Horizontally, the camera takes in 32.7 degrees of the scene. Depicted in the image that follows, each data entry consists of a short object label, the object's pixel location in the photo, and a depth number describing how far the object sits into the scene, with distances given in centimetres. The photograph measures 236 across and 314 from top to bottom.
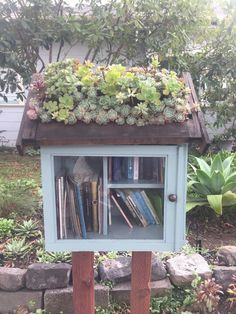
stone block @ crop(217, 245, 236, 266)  270
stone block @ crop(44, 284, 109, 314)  254
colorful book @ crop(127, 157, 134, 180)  163
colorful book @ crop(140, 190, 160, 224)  171
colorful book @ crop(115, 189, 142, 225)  168
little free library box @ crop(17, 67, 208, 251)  152
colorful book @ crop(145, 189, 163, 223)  169
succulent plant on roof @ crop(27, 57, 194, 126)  152
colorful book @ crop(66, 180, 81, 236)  167
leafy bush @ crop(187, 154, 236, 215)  325
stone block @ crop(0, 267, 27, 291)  253
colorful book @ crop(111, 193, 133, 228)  168
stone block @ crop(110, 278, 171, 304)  260
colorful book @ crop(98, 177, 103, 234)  166
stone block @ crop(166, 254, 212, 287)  258
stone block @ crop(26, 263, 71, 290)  252
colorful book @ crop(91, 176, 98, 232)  166
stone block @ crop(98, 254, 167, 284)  259
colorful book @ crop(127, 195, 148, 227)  170
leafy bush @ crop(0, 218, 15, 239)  309
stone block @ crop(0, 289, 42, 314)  256
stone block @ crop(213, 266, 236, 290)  262
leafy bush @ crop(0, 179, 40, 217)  345
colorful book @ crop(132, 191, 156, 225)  169
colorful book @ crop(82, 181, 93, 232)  167
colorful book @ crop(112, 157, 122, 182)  163
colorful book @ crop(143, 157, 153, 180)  162
